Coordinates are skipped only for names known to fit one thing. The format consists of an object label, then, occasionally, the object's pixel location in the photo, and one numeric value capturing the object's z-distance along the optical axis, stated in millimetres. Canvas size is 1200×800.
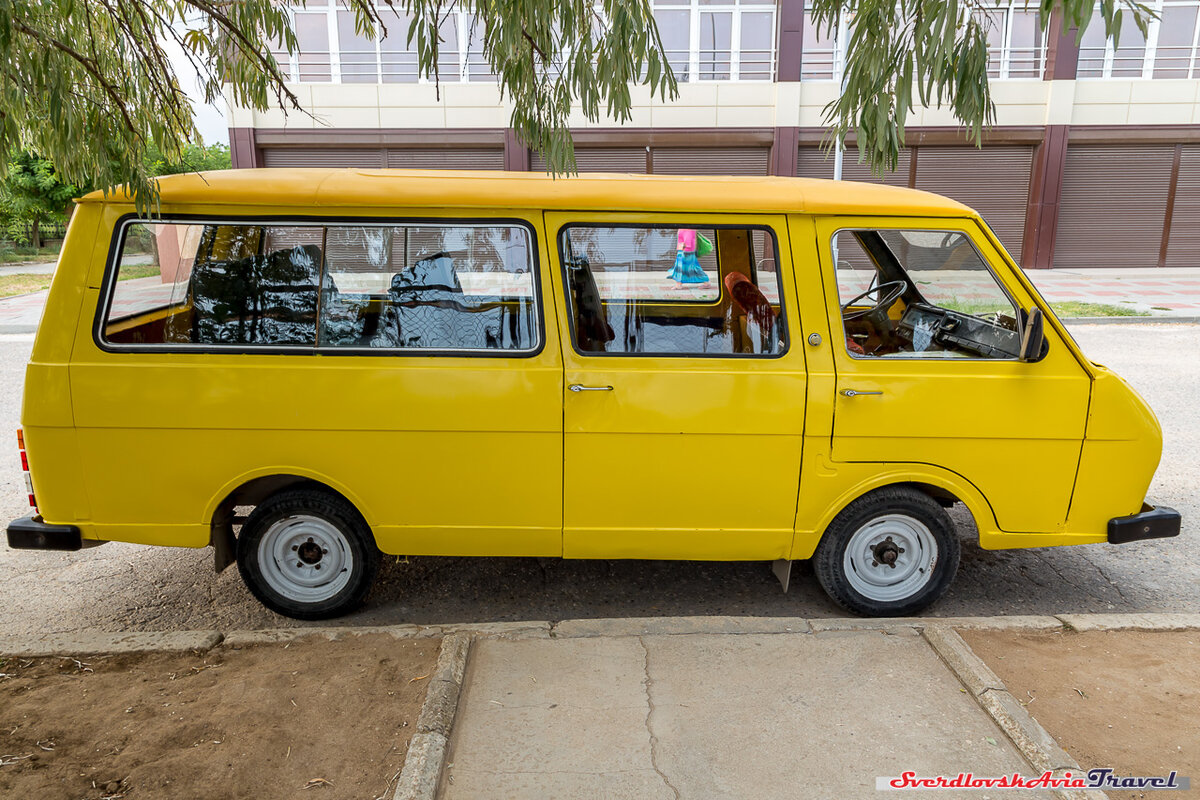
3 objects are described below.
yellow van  3869
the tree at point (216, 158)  17427
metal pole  18747
